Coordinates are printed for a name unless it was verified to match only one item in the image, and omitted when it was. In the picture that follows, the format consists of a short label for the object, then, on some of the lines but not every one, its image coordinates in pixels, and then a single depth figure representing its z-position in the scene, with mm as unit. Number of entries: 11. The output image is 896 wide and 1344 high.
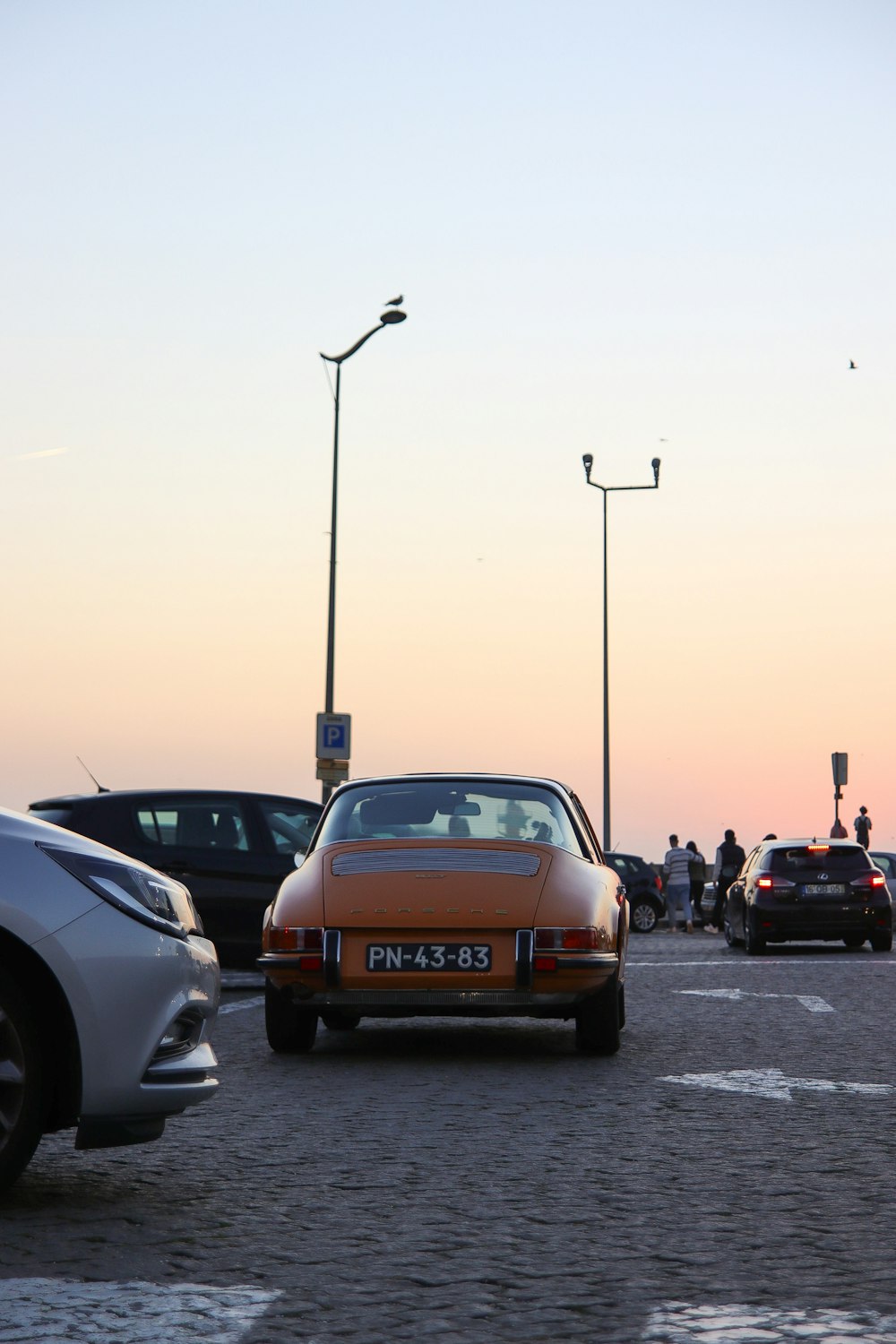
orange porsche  9688
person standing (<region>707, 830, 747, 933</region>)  33719
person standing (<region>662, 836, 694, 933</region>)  36250
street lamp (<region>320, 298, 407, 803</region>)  33625
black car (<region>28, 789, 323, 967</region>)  15836
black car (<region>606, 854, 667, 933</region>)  39844
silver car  5738
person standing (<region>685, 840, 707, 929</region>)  36000
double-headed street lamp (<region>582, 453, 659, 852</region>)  51469
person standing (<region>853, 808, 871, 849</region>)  45262
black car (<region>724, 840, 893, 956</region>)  23766
